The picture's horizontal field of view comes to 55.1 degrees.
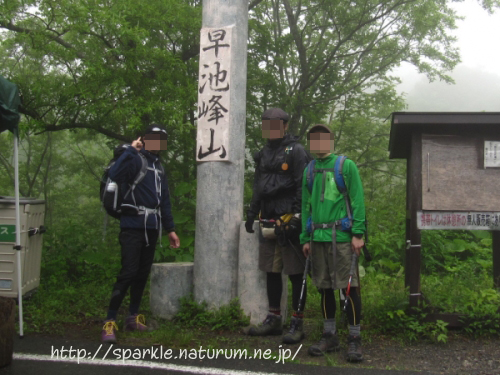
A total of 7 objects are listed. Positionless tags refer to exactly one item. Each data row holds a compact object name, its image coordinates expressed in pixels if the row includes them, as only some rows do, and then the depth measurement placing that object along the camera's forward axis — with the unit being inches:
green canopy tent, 174.6
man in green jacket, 156.2
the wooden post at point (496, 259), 199.2
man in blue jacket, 178.4
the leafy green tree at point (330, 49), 470.6
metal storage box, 226.4
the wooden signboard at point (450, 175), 173.5
